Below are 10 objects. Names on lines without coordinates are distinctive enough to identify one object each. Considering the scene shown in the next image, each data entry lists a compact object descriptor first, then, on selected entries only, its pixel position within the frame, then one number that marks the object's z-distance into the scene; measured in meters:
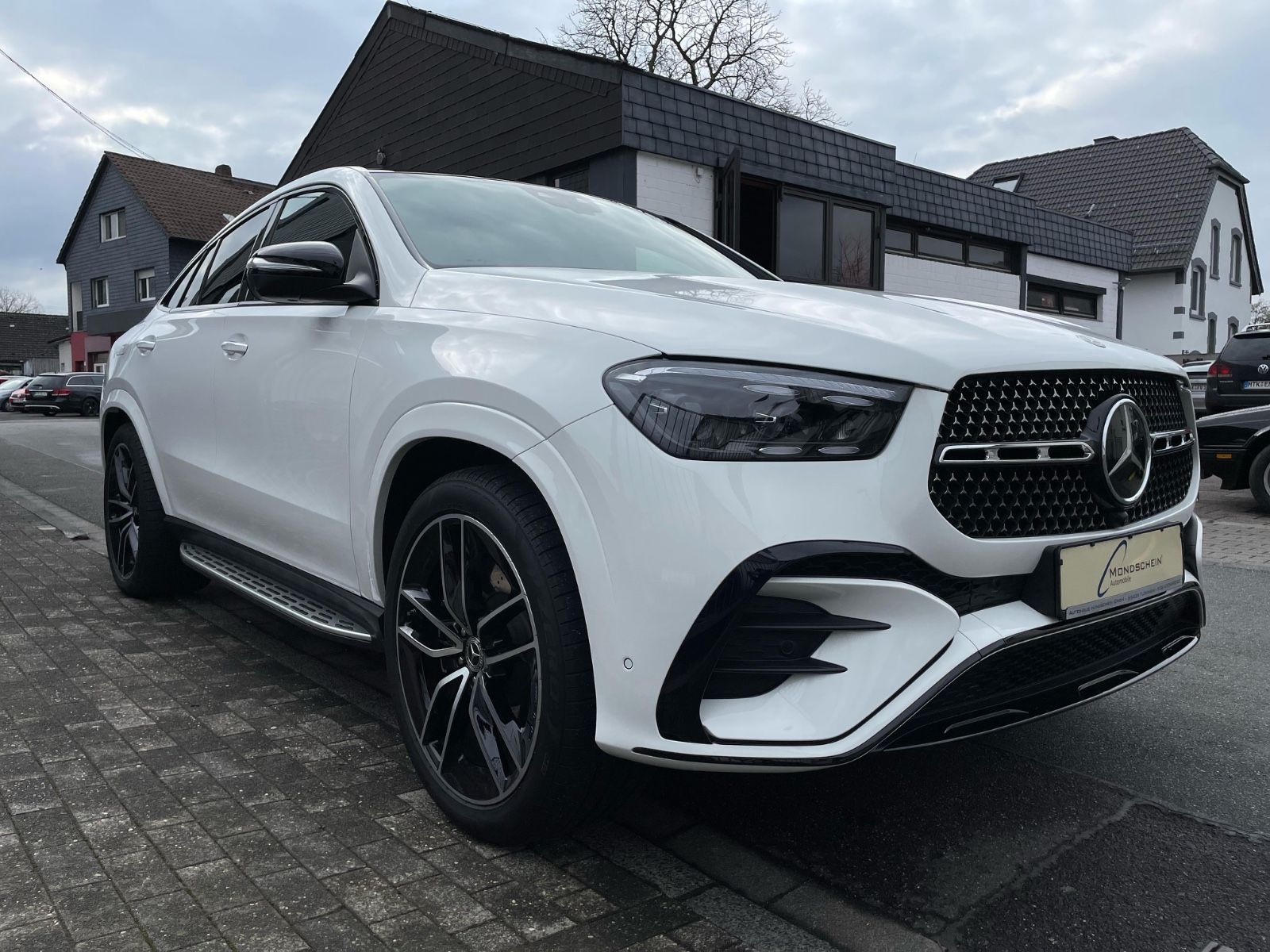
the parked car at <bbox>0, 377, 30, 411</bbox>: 37.31
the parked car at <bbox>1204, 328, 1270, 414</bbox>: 10.22
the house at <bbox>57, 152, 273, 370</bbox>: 35.00
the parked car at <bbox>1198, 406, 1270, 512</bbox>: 8.26
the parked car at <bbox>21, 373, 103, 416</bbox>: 33.66
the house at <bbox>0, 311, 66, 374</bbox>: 65.75
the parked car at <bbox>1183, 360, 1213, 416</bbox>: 12.19
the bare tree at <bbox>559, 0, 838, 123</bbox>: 33.44
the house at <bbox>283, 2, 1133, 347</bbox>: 13.27
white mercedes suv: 1.85
